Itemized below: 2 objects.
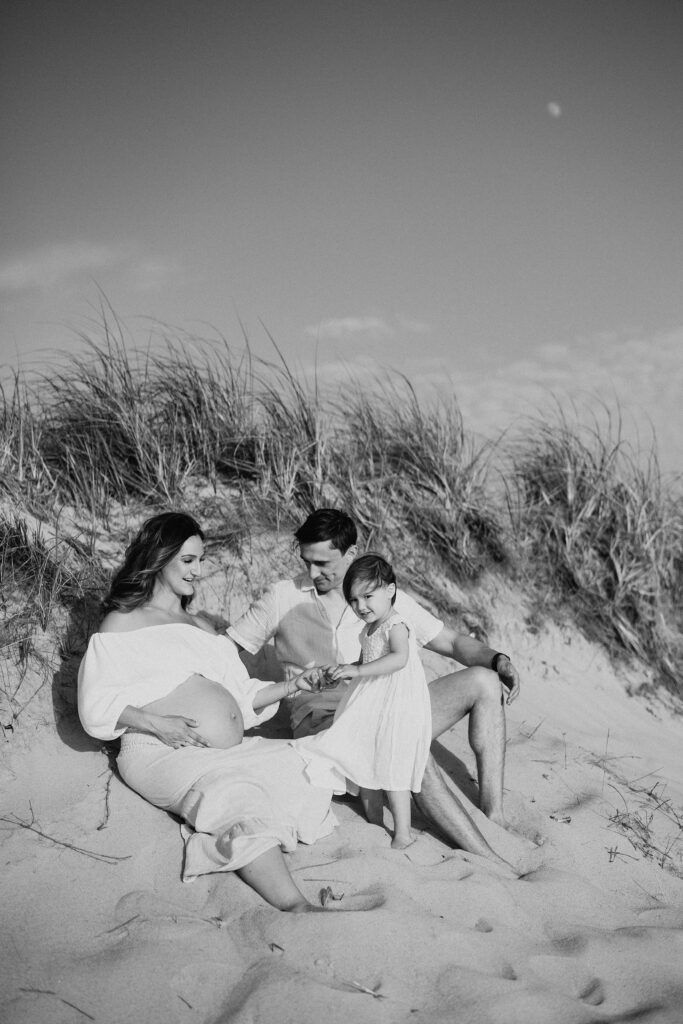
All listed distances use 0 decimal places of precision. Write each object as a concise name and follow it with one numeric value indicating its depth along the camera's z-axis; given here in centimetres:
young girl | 371
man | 412
